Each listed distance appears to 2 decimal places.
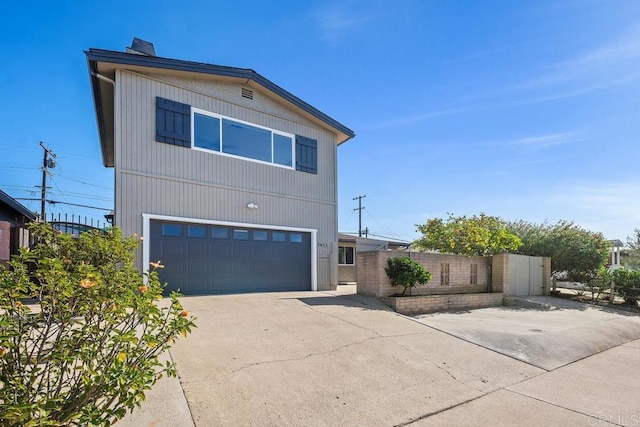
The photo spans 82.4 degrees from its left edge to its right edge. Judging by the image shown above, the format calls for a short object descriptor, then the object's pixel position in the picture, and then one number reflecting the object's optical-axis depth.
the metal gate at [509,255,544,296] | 13.83
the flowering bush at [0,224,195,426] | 2.12
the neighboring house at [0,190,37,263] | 8.54
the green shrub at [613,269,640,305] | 13.56
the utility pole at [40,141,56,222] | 25.47
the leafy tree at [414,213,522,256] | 14.07
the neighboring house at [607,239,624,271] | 30.47
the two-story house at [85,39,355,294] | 9.56
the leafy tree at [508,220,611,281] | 15.22
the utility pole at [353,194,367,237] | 41.93
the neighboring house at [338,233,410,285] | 19.58
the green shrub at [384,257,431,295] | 9.97
